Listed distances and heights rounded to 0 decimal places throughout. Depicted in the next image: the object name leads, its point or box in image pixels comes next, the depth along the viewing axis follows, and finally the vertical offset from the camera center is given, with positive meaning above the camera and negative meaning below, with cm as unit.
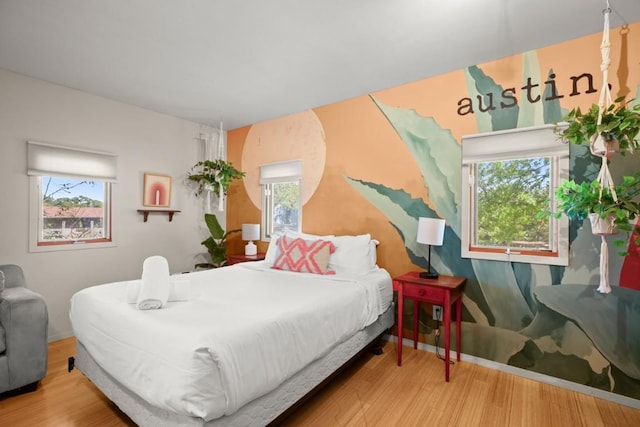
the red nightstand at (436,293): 230 -63
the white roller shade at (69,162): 292 +52
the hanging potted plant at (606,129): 163 +49
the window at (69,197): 295 +16
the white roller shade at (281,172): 386 +55
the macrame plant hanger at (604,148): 170 +39
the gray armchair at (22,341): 202 -90
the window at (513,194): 236 +17
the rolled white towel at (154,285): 177 -45
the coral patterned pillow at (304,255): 292 -42
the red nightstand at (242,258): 381 -58
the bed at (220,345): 130 -70
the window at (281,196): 388 +22
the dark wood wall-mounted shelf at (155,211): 372 +1
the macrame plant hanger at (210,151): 433 +90
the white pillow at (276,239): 325 -31
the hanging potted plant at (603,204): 167 +6
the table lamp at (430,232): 250 -16
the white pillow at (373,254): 297 -41
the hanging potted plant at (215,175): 402 +52
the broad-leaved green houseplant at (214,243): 409 -42
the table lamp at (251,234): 402 -30
